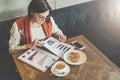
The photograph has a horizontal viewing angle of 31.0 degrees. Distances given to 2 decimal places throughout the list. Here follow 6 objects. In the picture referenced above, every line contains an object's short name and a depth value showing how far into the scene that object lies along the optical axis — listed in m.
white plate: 1.79
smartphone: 1.97
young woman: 1.90
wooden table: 1.68
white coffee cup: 1.67
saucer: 1.66
